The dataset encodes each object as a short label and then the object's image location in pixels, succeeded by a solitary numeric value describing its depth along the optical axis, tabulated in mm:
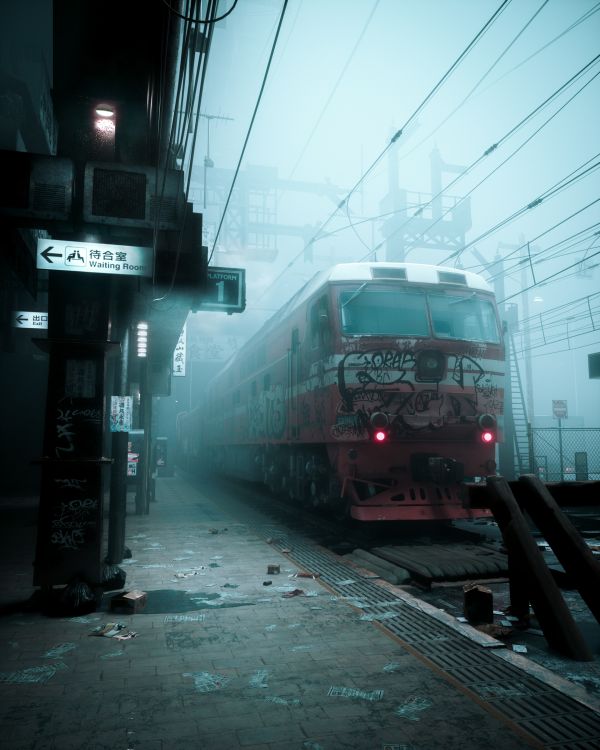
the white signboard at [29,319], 9859
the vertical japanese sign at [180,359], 26125
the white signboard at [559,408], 21234
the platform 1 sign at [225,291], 8875
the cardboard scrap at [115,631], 4480
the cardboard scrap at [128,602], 5145
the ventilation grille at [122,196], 5832
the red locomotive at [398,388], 8250
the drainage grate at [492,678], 3027
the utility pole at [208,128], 19656
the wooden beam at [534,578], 4203
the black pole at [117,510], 7027
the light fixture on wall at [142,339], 12066
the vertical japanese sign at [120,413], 7121
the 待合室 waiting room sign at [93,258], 5508
